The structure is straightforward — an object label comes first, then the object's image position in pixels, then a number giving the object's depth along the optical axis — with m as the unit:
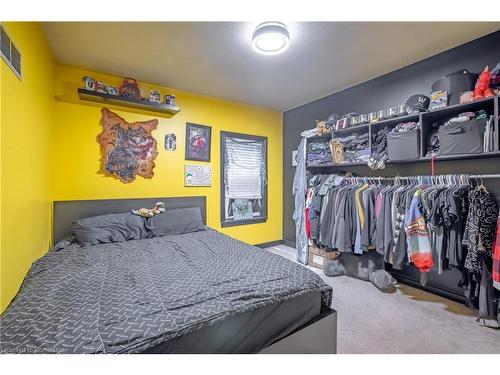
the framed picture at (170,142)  3.14
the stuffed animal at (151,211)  2.71
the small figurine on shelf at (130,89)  2.78
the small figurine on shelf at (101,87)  2.62
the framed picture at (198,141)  3.30
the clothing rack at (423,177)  1.95
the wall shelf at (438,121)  1.83
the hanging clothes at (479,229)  1.83
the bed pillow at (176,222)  2.66
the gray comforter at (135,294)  0.93
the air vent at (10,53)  1.27
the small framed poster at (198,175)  3.32
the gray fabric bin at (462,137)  1.92
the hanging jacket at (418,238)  2.07
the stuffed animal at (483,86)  1.88
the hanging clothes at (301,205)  3.43
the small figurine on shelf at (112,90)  2.70
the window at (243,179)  3.65
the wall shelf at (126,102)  2.55
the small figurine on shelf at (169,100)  3.05
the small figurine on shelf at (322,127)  3.22
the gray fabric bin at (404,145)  2.28
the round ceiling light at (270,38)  1.82
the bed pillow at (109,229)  2.27
